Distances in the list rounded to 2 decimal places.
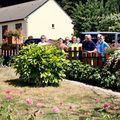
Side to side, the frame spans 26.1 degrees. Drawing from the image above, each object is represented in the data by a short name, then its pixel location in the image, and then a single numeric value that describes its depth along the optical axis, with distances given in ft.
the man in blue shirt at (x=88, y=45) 26.33
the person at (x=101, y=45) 25.86
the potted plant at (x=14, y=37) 38.65
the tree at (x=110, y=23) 78.04
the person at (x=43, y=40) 27.80
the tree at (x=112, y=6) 96.75
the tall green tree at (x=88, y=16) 91.56
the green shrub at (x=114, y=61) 21.27
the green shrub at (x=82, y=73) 22.81
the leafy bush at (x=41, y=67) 21.40
